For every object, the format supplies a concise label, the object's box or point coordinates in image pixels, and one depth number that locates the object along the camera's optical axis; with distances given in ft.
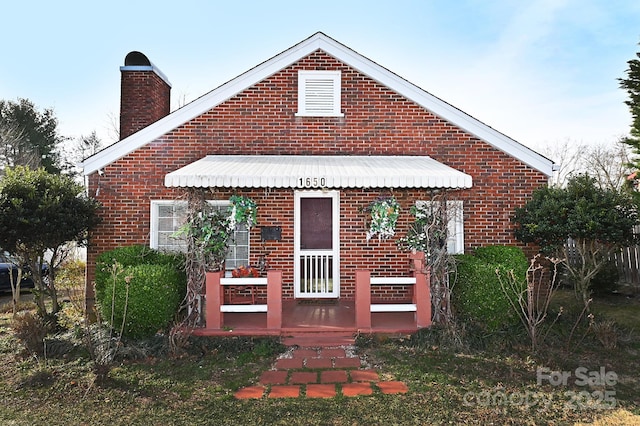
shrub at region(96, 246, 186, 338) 26.61
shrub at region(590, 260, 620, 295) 42.86
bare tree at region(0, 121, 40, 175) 111.04
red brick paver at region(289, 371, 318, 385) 21.48
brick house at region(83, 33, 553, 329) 37.01
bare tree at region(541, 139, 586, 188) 114.93
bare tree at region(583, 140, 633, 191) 96.32
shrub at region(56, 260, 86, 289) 37.82
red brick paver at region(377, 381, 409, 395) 20.17
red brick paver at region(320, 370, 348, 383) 21.50
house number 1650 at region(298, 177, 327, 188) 29.89
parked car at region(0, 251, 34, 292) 55.72
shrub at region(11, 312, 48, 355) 26.35
